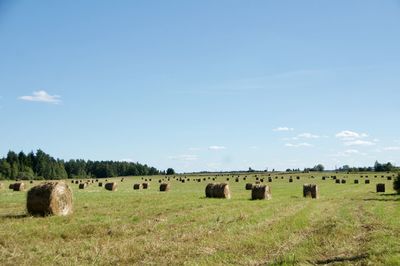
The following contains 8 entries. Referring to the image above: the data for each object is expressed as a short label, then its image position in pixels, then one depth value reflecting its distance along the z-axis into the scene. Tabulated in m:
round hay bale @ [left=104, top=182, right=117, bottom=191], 53.21
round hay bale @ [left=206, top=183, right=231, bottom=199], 35.84
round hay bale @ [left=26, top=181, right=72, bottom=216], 21.16
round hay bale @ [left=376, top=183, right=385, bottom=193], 50.47
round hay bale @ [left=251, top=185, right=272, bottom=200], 34.81
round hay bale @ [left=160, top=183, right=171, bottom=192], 49.94
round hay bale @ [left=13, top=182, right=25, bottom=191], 48.75
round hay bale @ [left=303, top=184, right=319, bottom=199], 40.19
